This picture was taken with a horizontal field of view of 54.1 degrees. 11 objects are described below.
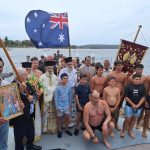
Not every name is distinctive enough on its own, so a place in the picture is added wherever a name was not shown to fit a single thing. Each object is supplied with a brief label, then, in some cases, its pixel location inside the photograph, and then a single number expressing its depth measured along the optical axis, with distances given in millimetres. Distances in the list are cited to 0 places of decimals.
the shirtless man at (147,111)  3070
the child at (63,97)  2931
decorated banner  3482
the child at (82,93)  3023
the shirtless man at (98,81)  3173
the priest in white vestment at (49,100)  2924
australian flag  3371
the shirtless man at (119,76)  3215
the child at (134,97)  2981
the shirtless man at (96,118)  2801
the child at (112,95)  3050
